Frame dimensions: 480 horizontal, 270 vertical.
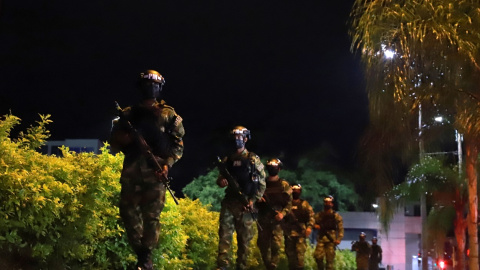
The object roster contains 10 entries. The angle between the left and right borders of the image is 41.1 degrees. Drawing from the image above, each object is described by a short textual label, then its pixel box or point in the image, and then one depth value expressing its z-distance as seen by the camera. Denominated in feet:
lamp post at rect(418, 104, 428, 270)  79.41
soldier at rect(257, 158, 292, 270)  34.81
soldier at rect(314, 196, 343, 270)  46.88
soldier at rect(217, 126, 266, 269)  28.76
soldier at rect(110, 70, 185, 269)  20.63
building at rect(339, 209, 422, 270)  122.62
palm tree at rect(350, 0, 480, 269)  32.45
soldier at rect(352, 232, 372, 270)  61.57
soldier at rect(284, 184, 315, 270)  40.45
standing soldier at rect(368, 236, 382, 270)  68.08
